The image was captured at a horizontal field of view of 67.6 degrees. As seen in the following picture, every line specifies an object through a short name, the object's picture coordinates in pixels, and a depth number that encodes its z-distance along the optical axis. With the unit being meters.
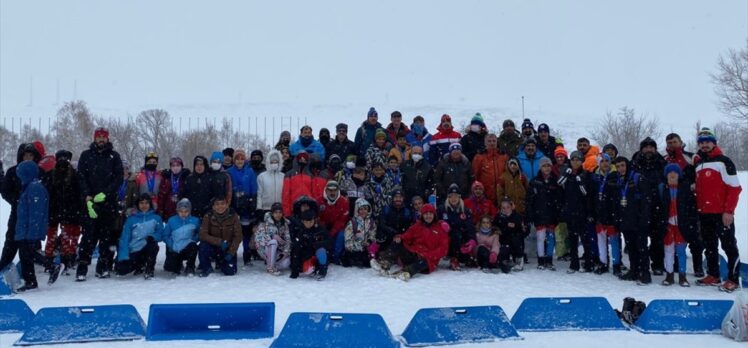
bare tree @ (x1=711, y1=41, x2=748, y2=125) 26.77
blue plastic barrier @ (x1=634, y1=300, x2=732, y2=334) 5.23
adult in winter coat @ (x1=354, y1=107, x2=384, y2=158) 9.88
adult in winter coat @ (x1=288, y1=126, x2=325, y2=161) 9.39
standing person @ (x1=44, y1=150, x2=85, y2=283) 7.52
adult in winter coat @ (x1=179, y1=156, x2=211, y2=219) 8.25
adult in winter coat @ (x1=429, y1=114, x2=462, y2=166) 9.60
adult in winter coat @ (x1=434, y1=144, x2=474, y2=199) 8.72
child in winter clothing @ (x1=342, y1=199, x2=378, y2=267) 8.22
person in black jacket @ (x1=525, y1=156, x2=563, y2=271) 8.25
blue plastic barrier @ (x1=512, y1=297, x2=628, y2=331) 5.28
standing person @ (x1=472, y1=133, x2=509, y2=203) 8.84
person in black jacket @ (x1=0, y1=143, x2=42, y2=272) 6.99
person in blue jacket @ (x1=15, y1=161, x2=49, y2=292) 6.81
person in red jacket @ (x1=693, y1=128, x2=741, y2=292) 6.89
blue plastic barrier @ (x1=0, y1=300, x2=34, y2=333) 5.12
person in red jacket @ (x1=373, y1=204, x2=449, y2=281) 7.89
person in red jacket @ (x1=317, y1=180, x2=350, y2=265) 8.40
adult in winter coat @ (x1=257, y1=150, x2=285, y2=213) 8.60
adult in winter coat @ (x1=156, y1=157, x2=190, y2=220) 8.48
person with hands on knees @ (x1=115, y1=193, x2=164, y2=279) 7.66
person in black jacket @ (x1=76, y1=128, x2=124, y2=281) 7.54
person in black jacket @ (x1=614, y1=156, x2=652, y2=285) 7.31
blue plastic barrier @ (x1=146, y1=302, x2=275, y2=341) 5.03
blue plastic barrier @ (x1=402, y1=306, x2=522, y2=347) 4.94
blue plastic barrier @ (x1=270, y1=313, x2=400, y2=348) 4.64
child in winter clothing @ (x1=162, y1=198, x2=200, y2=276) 7.77
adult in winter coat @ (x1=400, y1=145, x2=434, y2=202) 8.81
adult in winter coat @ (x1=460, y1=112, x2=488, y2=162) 9.67
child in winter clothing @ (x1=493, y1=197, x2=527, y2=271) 8.27
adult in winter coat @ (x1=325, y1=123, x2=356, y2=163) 9.73
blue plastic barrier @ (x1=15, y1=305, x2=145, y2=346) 4.80
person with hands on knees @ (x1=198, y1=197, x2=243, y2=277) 7.80
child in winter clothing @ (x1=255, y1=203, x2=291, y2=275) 7.99
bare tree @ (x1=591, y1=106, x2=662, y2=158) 43.62
